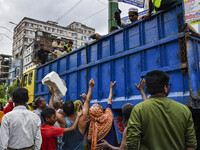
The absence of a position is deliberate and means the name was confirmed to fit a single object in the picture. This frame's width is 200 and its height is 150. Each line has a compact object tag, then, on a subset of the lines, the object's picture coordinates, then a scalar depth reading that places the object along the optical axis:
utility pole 6.96
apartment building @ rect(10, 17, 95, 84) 46.81
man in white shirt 2.09
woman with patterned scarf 2.48
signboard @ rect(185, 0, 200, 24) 7.88
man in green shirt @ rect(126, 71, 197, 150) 1.49
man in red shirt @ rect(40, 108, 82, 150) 2.41
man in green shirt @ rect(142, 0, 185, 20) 3.36
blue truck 3.11
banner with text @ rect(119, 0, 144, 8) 7.14
